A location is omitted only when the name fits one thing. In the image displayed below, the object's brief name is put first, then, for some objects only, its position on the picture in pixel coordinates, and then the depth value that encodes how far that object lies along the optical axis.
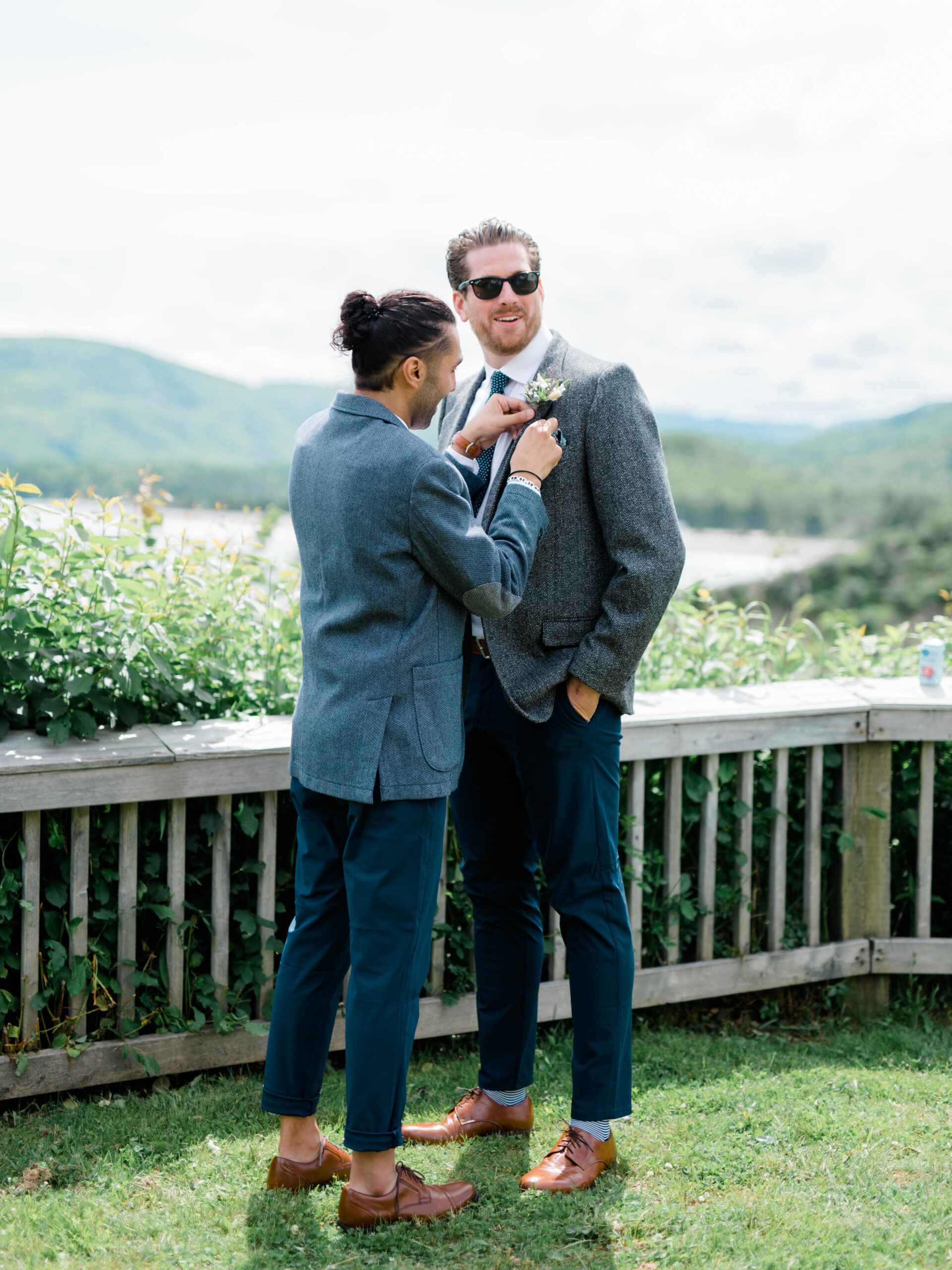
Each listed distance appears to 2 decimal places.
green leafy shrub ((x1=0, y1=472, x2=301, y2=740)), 2.80
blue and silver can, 3.64
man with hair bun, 2.06
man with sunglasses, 2.39
